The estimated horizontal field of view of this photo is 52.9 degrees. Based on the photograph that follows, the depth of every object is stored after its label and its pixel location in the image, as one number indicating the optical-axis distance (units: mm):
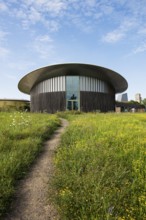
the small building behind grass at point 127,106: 39527
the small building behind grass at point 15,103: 34815
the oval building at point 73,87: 25159
